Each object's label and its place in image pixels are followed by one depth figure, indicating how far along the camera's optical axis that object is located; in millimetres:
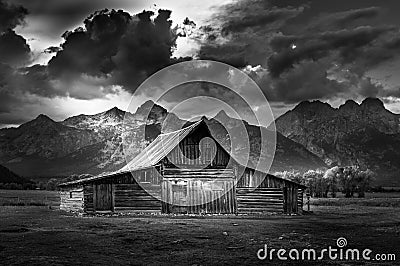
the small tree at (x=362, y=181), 108875
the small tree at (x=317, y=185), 110875
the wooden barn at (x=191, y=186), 43656
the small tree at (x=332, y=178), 110750
